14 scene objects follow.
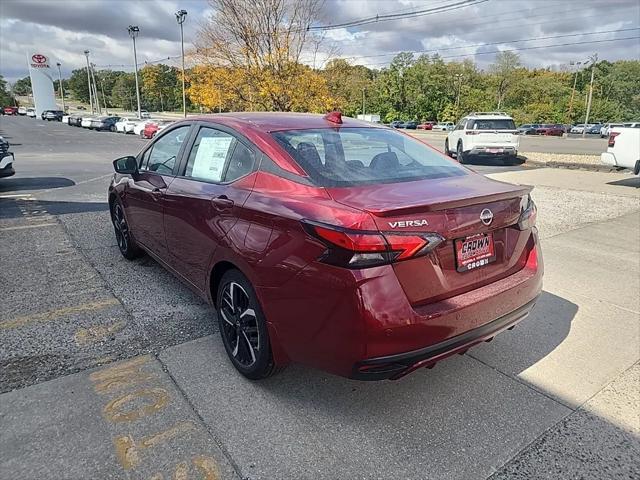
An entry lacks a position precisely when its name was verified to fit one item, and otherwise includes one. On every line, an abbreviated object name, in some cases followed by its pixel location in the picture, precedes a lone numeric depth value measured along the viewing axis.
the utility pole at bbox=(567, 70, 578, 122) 71.12
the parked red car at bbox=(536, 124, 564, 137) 52.56
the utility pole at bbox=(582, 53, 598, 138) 53.75
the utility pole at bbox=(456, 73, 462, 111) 76.94
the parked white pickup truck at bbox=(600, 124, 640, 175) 9.81
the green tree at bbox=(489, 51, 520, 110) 76.06
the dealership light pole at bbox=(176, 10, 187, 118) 35.06
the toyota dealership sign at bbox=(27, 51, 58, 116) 69.00
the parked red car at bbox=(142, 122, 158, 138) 30.92
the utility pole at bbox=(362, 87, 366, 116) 86.04
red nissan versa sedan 2.01
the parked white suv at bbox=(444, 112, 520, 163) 15.59
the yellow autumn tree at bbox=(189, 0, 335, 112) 20.53
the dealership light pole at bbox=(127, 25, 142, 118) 47.44
